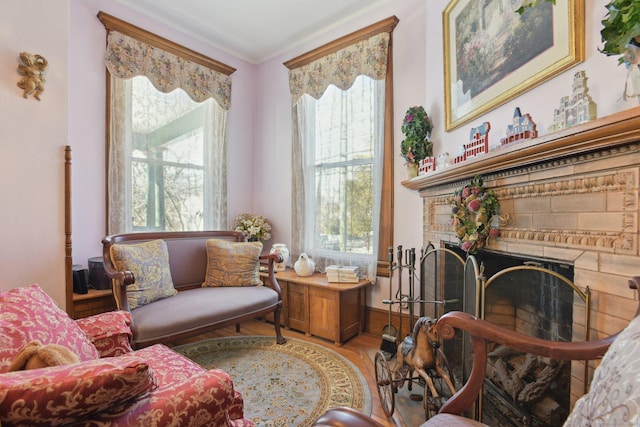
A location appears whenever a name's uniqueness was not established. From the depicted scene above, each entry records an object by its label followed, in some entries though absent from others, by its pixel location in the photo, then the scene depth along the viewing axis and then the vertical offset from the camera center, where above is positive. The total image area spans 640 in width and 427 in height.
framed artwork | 1.28 +0.84
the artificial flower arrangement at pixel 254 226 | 3.55 -0.15
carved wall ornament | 1.99 +0.93
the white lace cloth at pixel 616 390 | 0.55 -0.34
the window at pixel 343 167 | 2.94 +0.46
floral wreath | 1.60 -0.02
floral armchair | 0.64 -0.41
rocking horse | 1.56 -0.81
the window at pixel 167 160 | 2.99 +0.56
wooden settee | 1.96 -0.66
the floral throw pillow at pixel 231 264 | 2.77 -0.47
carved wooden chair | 0.57 -0.40
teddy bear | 0.77 -0.37
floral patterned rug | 1.79 -1.14
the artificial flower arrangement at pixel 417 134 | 2.45 +0.63
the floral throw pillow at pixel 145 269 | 2.18 -0.41
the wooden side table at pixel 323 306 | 2.66 -0.85
